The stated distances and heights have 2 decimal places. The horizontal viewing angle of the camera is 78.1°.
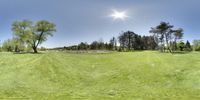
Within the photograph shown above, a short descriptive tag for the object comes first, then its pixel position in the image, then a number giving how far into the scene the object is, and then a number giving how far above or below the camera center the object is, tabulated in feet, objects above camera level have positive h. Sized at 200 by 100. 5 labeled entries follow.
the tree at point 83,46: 204.33 +5.58
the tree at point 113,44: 205.77 +8.00
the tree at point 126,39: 205.62 +15.84
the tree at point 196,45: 200.48 +3.85
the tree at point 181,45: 174.15 +3.58
